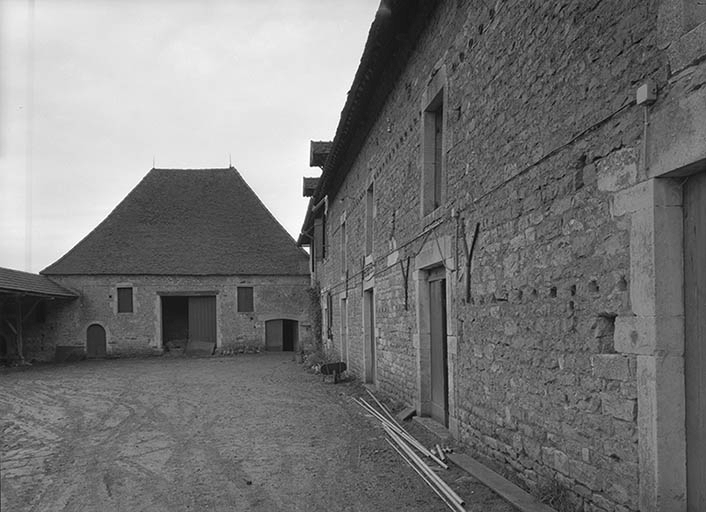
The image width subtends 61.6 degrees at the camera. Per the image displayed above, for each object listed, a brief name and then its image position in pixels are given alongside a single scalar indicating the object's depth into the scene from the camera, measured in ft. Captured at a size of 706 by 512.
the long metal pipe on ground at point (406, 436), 18.92
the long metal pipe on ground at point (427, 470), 14.98
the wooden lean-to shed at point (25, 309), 66.59
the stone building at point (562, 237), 10.04
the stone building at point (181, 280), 80.43
